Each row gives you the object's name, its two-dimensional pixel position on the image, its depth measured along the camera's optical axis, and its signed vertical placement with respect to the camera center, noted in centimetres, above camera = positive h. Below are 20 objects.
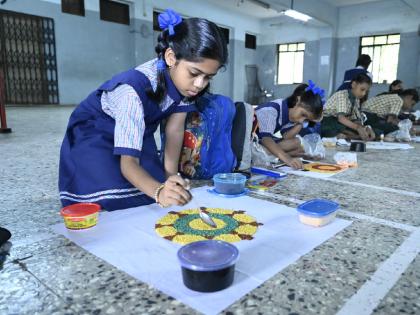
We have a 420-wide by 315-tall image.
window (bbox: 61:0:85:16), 730 +182
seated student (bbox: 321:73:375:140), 317 -19
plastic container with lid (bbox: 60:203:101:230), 98 -36
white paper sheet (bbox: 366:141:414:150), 291 -44
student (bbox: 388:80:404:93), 550 +16
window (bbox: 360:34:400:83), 881 +110
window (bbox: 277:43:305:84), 1077 +101
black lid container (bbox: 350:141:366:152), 272 -41
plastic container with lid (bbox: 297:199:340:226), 103 -35
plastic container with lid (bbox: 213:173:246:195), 133 -35
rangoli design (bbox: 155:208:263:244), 95 -39
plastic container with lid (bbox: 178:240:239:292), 65 -32
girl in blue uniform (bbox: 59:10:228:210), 99 -10
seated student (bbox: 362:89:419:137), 375 -18
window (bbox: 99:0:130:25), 795 +190
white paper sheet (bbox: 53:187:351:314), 71 -40
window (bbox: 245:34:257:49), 1154 +178
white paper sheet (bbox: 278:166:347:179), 181 -42
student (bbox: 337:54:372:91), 329 +19
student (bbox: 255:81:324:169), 203 -11
